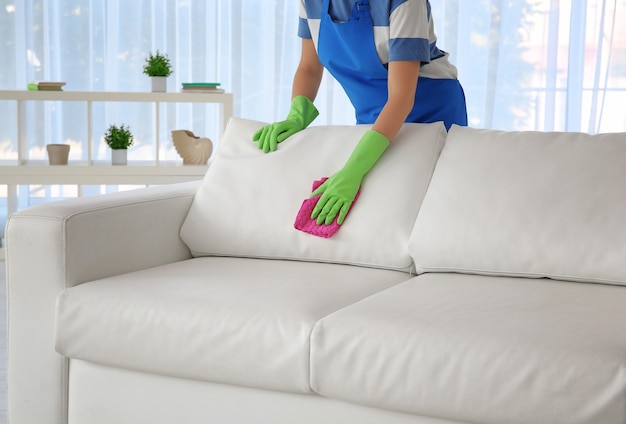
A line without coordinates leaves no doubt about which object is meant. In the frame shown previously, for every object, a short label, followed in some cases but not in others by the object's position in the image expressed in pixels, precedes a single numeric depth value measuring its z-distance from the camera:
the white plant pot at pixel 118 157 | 3.61
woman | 1.94
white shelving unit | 3.55
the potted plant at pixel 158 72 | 3.69
